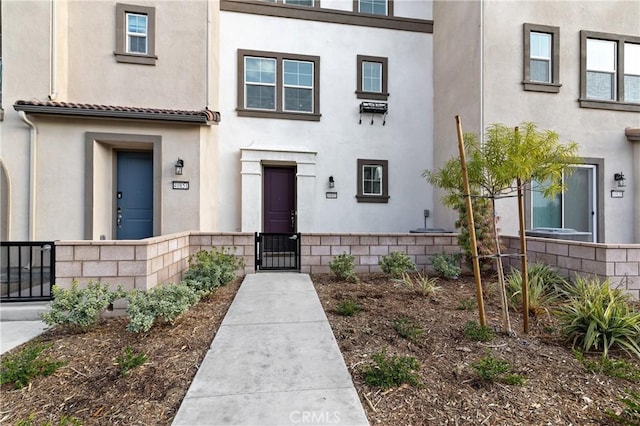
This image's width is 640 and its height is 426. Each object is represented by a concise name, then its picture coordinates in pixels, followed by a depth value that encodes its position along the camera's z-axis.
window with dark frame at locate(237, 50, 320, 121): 7.78
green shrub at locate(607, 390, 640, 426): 1.94
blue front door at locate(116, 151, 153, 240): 6.85
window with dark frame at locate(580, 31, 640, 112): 7.37
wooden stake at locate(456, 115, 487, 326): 3.08
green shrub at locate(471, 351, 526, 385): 2.35
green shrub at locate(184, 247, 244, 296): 4.57
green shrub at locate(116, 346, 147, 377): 2.53
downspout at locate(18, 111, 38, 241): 5.86
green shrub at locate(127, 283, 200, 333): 3.16
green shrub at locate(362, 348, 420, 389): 2.35
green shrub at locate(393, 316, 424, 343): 3.10
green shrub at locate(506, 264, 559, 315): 3.80
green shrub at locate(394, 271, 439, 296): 4.53
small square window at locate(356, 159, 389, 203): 8.21
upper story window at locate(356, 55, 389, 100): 8.23
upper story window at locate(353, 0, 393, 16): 8.34
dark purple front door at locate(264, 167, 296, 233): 7.95
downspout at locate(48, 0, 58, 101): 6.00
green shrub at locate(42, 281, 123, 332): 3.28
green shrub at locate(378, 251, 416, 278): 5.45
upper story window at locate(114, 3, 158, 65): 6.58
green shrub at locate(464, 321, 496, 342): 3.06
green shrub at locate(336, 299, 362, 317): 3.76
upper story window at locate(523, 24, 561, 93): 7.06
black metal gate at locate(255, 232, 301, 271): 5.89
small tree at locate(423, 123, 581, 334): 3.16
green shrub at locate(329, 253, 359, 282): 5.33
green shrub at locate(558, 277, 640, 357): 2.87
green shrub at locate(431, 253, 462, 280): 5.45
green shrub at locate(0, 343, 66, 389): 2.40
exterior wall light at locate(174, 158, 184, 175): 6.43
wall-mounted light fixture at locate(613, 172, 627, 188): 7.28
